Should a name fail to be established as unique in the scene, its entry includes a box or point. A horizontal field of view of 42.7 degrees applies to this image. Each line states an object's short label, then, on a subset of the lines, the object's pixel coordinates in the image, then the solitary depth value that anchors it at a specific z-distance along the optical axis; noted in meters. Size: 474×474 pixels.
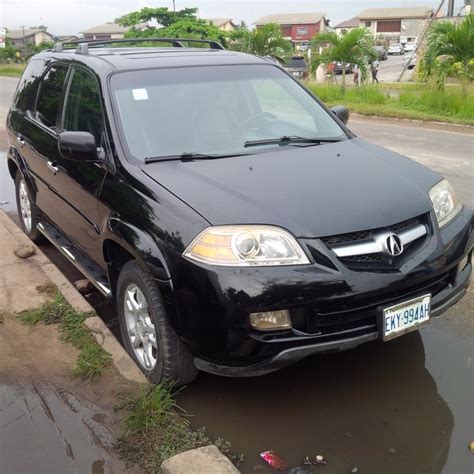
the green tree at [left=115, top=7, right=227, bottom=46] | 34.00
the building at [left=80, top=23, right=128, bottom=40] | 102.71
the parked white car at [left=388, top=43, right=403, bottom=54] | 73.50
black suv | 2.84
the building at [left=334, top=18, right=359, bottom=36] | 116.84
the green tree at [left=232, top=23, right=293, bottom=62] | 19.91
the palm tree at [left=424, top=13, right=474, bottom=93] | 14.30
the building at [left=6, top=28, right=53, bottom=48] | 109.19
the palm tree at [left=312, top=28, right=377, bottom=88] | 17.80
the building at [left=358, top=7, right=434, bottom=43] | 95.19
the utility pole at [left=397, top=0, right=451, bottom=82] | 23.92
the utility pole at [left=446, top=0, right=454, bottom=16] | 33.62
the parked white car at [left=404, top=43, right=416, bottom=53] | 71.11
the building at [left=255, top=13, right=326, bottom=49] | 99.81
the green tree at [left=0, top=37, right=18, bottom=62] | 56.03
